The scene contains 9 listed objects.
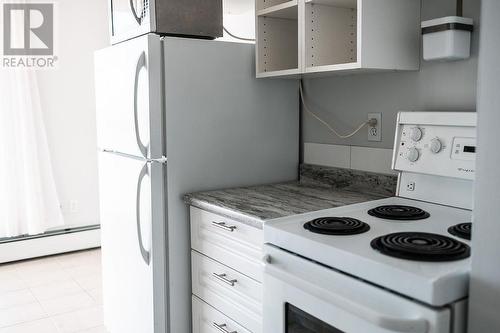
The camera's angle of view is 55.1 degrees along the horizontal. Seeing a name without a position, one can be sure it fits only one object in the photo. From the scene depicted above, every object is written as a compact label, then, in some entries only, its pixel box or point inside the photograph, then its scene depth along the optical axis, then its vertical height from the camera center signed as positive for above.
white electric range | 1.04 -0.34
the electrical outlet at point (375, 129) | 2.00 -0.06
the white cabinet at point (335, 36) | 1.69 +0.32
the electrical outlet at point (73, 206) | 4.11 -0.75
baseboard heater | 3.79 -1.02
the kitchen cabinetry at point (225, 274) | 1.70 -0.60
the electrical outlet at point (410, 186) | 1.79 -0.26
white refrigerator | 2.00 -0.12
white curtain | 3.71 -0.30
